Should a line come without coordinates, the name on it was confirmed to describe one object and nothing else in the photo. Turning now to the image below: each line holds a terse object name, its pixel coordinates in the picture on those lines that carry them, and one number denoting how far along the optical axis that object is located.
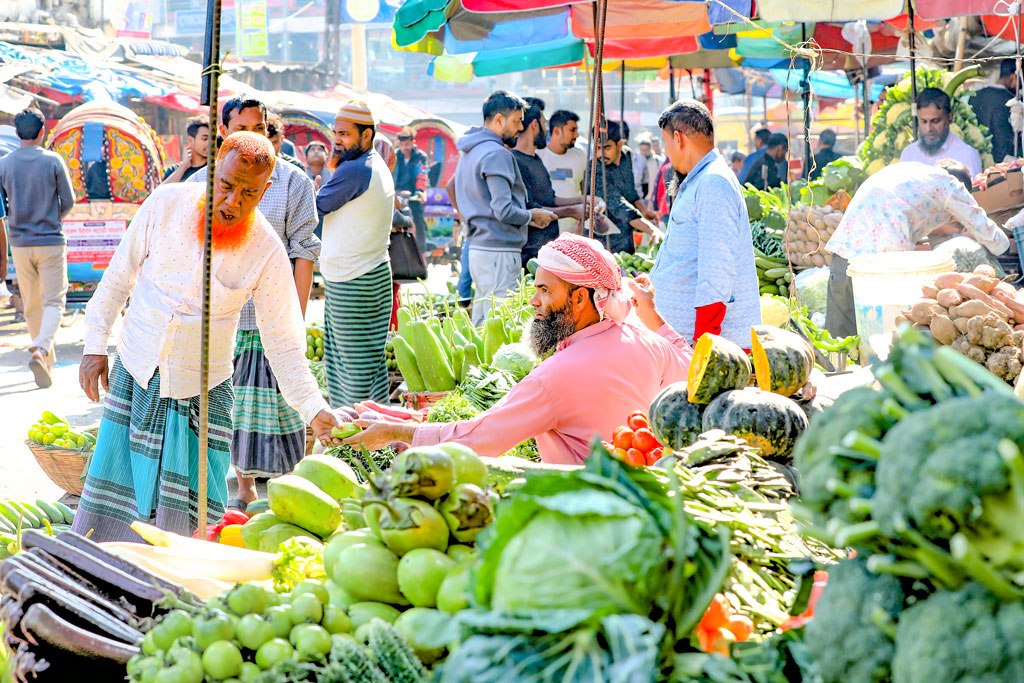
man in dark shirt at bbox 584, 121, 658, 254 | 7.79
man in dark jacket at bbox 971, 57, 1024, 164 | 8.85
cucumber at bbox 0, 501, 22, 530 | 3.96
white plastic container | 4.22
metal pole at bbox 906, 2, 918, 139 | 7.31
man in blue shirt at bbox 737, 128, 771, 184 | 13.53
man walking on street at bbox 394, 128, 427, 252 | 16.02
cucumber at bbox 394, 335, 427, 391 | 5.39
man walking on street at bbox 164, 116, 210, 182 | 5.42
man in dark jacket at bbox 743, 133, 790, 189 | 13.09
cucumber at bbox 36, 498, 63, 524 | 4.25
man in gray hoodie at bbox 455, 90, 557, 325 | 6.54
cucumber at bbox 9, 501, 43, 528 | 4.02
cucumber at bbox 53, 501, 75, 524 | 4.34
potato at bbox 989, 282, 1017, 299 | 3.71
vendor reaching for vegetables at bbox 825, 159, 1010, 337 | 5.04
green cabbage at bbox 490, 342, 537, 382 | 4.71
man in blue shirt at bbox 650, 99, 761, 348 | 4.29
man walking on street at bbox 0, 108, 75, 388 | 8.48
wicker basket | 5.02
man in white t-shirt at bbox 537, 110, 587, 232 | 7.49
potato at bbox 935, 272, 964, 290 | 3.72
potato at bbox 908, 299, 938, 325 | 3.69
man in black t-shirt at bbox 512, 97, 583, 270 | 7.16
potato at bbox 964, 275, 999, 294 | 3.68
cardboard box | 6.10
